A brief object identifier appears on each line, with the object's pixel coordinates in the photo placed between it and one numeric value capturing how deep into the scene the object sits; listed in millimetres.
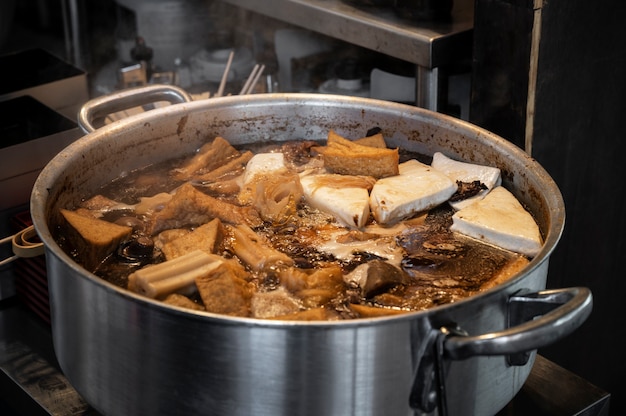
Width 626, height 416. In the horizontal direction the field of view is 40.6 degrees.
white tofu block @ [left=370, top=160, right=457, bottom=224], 1704
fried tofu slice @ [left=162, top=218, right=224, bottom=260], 1565
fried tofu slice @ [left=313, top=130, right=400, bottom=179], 1835
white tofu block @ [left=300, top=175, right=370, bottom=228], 1680
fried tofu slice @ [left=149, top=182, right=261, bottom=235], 1685
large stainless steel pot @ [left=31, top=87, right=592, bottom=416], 1173
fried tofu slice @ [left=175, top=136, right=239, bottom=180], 1946
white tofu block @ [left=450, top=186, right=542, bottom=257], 1591
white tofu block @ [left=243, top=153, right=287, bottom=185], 1870
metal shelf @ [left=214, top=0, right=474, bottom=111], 2217
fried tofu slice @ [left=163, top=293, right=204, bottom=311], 1369
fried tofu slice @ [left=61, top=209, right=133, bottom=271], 1574
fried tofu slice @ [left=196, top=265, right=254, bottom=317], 1373
